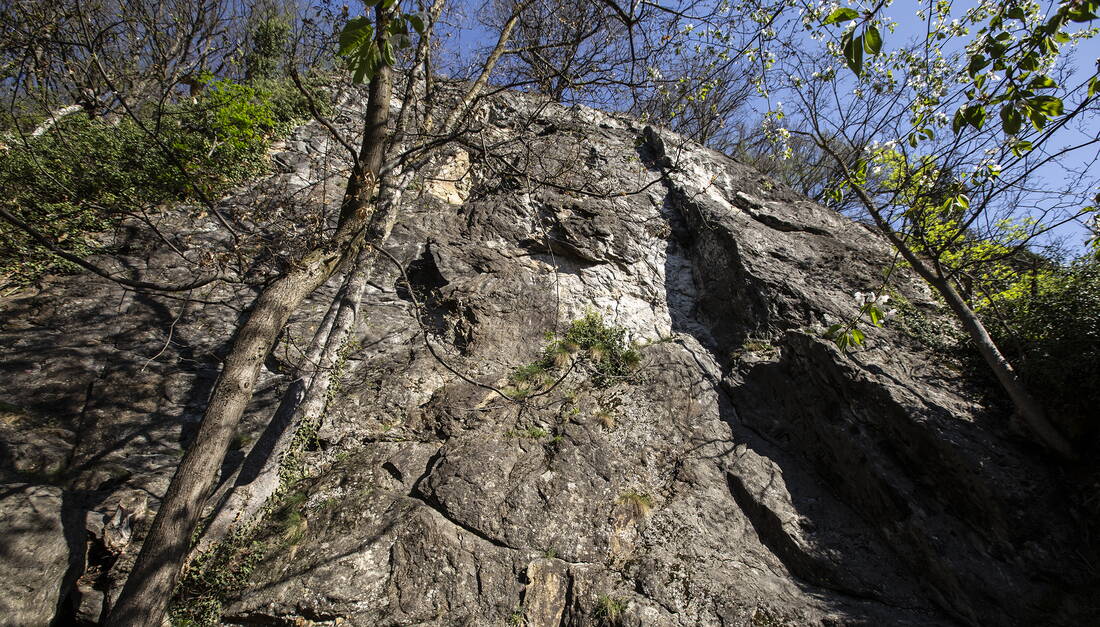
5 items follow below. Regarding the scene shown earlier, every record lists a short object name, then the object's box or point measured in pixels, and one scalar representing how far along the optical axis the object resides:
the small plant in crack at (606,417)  5.64
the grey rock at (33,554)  3.17
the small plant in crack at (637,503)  4.78
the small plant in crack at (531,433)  5.30
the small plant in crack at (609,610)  3.69
